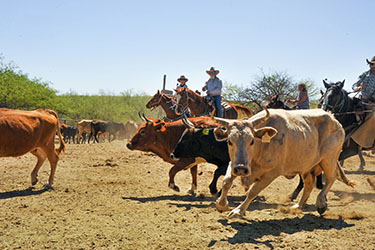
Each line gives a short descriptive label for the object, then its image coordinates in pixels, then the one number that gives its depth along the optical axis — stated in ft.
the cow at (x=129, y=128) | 116.57
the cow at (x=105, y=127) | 104.37
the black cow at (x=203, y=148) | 22.98
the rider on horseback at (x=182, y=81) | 42.74
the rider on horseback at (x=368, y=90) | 28.95
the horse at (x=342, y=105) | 28.25
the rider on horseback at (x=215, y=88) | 36.37
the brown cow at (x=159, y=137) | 25.99
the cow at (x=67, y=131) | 95.45
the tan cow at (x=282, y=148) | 15.71
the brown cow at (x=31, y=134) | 22.95
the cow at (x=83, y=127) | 109.09
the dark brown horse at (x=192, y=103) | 35.91
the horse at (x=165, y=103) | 38.86
